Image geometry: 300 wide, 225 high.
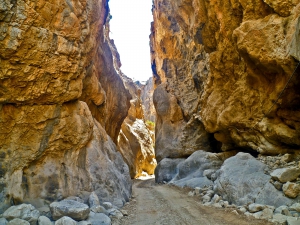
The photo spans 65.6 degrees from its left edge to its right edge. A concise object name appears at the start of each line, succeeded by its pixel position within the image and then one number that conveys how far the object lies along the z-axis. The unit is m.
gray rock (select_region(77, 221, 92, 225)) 6.73
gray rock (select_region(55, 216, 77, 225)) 6.47
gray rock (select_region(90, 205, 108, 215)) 7.95
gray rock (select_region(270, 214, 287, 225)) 6.41
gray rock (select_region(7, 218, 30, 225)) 6.21
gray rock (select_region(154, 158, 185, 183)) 21.84
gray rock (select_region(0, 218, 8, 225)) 6.35
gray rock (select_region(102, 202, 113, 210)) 8.82
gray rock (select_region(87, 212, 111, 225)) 7.17
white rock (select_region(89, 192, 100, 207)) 8.36
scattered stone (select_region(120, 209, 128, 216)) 8.59
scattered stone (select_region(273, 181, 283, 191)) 7.96
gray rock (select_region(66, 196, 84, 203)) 8.38
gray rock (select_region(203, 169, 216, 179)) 14.58
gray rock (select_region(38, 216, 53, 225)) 6.58
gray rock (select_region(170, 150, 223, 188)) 15.82
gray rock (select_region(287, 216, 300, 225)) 6.06
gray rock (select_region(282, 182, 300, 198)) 7.33
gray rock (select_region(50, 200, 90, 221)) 6.92
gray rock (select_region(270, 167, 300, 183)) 7.91
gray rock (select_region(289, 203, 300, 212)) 6.70
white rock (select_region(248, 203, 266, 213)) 7.53
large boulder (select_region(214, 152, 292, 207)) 7.94
